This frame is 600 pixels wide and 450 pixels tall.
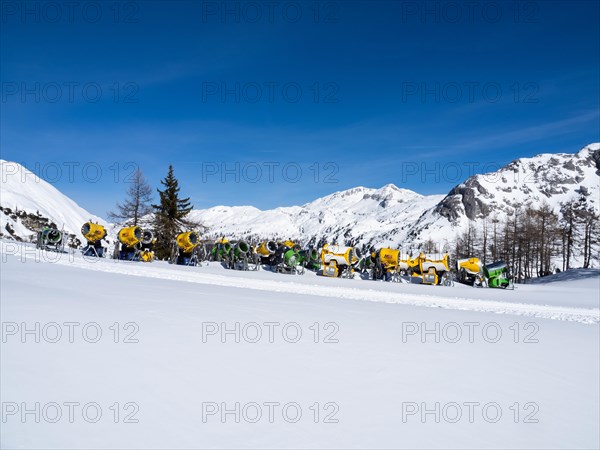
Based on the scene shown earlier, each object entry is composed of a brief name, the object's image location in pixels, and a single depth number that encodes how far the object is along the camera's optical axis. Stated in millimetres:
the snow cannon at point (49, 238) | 23922
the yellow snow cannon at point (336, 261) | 25875
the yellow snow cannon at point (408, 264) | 29112
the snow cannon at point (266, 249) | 28391
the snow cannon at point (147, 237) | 24547
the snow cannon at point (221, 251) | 29394
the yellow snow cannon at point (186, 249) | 24969
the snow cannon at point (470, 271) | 26656
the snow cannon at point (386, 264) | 26750
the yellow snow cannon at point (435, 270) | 25716
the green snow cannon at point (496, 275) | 24797
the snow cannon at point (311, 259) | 27973
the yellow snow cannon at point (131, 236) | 23797
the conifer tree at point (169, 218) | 34412
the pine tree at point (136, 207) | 33344
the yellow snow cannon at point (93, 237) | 23938
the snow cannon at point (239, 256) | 26031
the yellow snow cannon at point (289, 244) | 27725
